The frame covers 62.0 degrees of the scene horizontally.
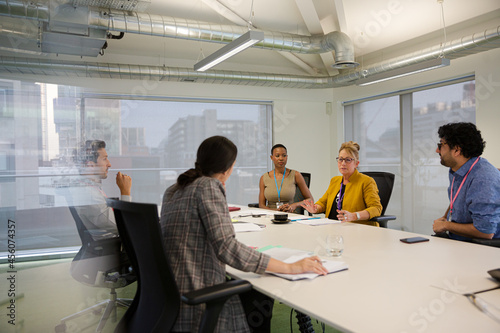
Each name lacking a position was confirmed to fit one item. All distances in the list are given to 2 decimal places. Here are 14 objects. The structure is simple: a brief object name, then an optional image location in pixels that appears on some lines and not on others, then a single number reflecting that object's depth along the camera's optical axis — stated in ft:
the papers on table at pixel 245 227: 9.23
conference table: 3.89
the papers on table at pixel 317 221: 10.02
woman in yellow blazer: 10.50
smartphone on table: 7.47
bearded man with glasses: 7.88
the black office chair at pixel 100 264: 9.16
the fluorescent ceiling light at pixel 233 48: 12.04
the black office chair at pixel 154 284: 4.64
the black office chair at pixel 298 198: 14.66
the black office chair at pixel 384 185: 11.93
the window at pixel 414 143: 19.24
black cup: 10.25
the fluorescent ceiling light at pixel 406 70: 14.98
